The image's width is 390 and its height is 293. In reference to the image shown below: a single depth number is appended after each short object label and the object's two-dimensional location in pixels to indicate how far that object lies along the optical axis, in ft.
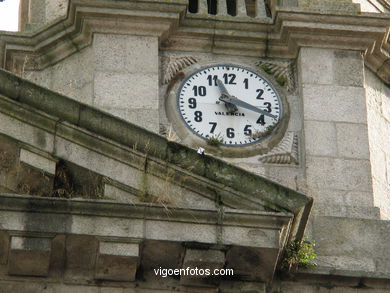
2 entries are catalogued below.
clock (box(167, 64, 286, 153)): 78.54
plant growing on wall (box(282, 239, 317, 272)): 70.08
